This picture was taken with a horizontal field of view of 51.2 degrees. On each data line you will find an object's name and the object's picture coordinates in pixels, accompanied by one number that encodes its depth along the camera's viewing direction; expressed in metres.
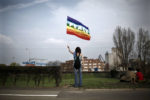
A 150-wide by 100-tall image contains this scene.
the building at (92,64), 114.47
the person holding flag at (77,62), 8.57
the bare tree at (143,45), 29.87
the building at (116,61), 40.28
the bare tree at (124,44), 36.78
